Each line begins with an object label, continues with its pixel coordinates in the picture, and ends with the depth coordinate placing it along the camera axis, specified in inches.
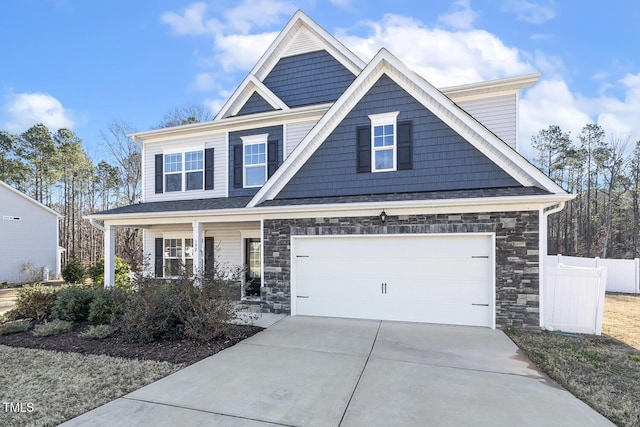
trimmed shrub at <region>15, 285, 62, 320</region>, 328.8
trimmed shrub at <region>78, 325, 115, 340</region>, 264.7
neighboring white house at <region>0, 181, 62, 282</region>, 666.8
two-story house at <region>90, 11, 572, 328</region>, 287.7
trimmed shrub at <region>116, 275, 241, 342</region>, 251.9
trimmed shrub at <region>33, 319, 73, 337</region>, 276.2
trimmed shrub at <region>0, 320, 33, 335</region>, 286.0
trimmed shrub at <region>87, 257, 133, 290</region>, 534.6
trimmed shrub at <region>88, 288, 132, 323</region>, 296.5
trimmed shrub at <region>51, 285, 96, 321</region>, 319.0
